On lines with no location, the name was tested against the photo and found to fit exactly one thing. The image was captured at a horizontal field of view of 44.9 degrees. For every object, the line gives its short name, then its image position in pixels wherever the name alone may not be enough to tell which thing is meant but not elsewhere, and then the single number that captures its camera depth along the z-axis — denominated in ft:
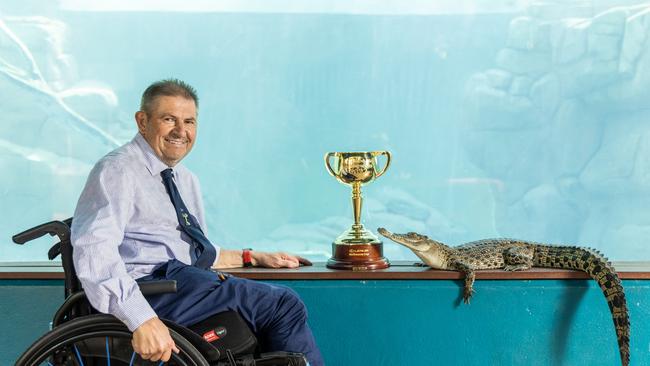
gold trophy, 9.61
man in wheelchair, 6.42
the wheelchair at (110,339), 6.49
